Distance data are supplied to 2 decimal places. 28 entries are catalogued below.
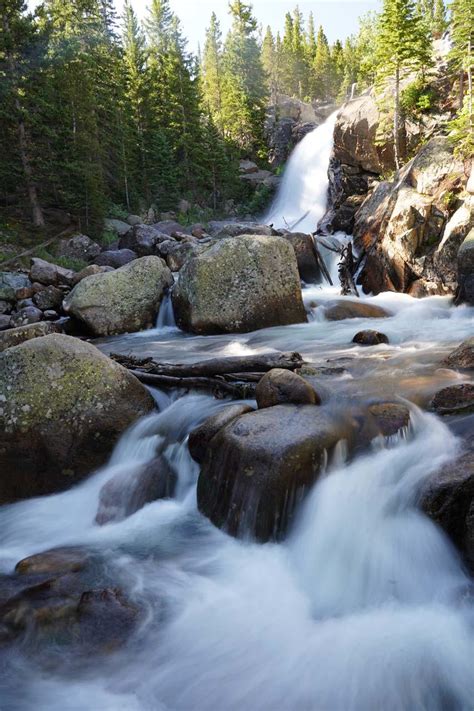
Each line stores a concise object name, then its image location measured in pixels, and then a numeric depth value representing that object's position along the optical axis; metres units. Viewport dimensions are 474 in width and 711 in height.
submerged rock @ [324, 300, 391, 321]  11.55
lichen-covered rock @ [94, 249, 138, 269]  18.62
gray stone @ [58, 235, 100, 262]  20.91
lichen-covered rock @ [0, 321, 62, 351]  9.38
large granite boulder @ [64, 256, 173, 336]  11.45
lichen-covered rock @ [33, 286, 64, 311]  13.99
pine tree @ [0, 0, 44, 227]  19.95
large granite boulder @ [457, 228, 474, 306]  10.59
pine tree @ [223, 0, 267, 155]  44.56
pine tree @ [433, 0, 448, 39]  45.47
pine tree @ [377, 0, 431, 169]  20.48
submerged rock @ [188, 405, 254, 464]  4.94
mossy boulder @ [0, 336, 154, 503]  5.39
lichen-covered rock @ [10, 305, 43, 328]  13.02
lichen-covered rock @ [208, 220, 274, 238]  19.00
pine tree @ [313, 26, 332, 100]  69.12
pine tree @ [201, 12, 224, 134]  53.21
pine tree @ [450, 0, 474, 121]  17.33
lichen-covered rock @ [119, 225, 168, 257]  20.17
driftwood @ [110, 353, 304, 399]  6.04
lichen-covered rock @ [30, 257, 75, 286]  15.15
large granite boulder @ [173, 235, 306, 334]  10.24
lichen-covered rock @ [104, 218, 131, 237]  25.62
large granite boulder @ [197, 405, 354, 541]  4.09
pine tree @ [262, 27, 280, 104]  67.56
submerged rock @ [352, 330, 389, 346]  8.74
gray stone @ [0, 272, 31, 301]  14.24
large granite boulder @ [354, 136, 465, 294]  13.05
